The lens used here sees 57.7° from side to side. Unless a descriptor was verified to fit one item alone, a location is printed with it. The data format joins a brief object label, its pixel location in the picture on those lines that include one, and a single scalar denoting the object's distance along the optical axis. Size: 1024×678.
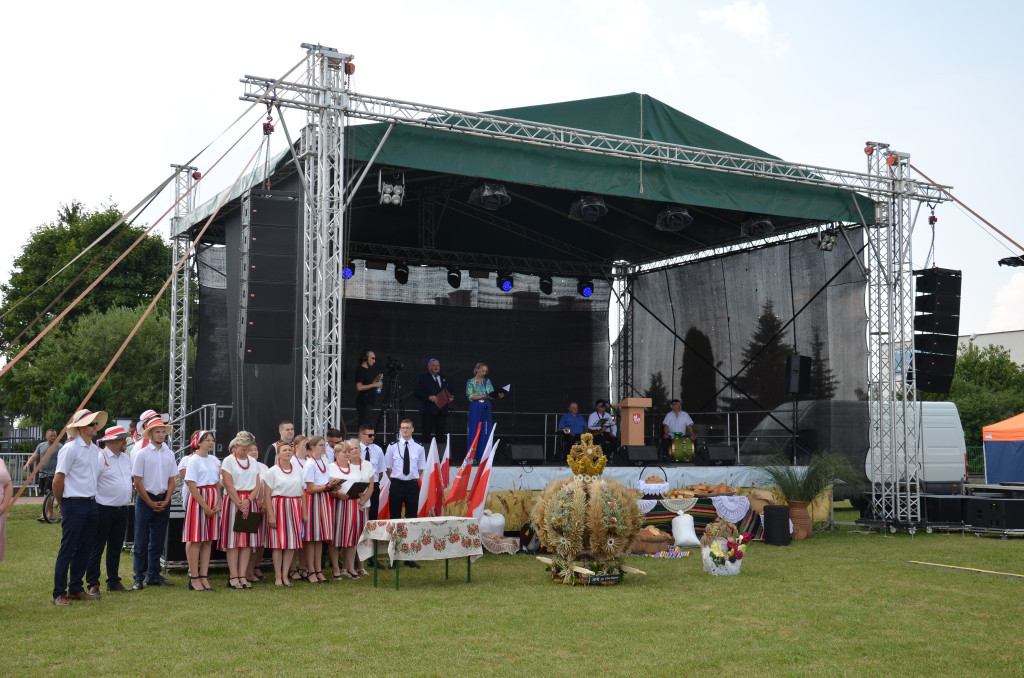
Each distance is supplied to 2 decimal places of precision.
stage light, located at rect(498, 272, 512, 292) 17.81
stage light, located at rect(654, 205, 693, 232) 13.11
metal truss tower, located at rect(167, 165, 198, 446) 14.45
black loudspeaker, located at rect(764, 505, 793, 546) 11.52
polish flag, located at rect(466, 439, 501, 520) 9.83
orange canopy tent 19.78
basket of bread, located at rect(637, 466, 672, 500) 11.71
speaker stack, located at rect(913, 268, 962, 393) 12.66
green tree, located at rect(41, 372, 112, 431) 21.05
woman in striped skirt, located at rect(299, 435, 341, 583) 8.20
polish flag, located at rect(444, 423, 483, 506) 10.09
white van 14.12
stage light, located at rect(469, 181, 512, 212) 11.70
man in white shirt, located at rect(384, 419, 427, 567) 9.63
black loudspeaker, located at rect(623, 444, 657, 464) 12.96
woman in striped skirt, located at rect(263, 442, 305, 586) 7.91
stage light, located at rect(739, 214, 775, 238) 13.91
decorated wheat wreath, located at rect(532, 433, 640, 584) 8.06
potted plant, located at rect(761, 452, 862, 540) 12.22
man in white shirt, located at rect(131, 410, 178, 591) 7.87
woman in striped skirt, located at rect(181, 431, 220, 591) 7.64
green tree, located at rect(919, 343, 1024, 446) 36.41
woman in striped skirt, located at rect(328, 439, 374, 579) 8.44
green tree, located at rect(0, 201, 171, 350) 31.81
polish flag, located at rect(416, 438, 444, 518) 9.57
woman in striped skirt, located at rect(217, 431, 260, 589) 7.64
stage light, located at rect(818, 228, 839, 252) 14.19
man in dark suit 12.22
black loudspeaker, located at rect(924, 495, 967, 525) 12.77
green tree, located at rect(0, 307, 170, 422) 28.48
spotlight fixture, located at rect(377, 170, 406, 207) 11.30
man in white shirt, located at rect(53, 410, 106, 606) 6.77
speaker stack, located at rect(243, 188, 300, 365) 9.66
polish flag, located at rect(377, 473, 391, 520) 9.63
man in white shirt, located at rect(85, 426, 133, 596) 7.27
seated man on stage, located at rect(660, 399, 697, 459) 15.10
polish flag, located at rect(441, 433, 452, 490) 10.06
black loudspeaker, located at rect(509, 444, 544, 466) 12.84
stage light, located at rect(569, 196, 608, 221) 12.34
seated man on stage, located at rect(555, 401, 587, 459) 14.61
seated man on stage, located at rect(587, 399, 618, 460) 14.40
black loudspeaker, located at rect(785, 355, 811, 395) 13.66
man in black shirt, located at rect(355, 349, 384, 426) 11.41
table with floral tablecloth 7.80
